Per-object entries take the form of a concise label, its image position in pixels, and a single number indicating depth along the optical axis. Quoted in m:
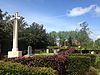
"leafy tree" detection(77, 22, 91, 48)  30.01
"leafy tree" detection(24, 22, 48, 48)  20.90
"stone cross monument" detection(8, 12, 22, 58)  7.93
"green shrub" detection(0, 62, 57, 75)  2.21
